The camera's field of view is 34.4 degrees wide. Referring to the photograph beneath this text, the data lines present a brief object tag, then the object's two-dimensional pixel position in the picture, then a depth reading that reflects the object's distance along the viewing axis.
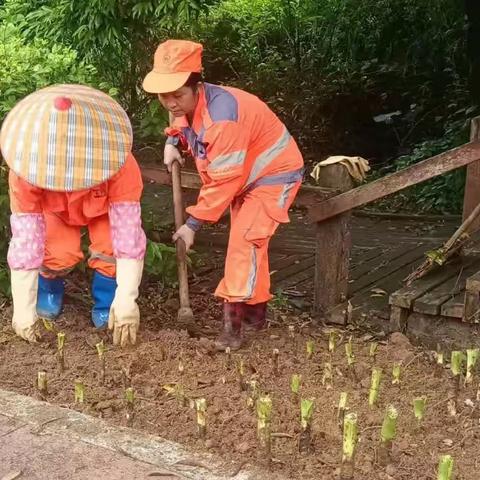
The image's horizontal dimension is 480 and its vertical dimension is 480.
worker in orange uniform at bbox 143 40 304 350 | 3.51
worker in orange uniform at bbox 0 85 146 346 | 3.38
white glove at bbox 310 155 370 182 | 4.23
